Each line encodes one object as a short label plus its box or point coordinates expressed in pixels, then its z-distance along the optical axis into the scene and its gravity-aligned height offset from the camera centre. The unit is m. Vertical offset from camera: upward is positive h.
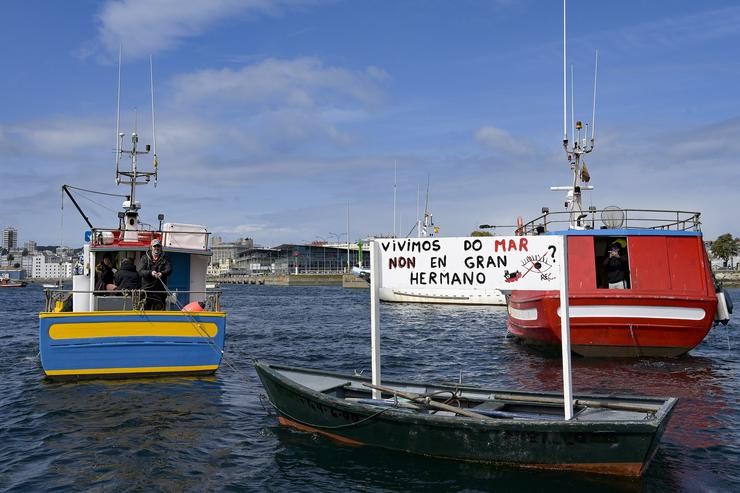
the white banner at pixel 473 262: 9.50 +0.19
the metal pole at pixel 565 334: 8.80 -0.82
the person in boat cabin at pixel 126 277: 15.35 +0.01
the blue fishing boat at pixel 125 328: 14.16 -1.11
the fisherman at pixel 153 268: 14.97 +0.21
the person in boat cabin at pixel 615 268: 18.89 +0.16
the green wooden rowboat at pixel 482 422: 8.41 -2.06
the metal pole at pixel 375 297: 10.30 -0.34
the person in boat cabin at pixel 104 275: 16.31 +0.06
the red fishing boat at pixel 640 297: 17.52 -0.63
